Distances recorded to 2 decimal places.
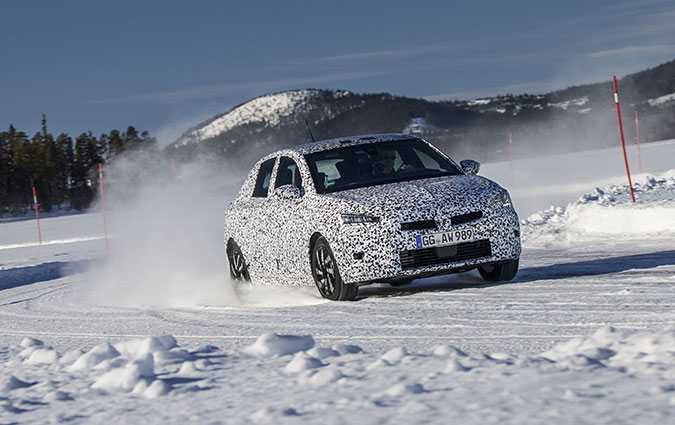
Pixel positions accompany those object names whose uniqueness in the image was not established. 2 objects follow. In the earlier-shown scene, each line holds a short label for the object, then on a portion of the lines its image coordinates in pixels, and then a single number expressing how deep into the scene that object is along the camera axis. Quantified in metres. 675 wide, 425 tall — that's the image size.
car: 18.98
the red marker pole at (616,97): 35.53
